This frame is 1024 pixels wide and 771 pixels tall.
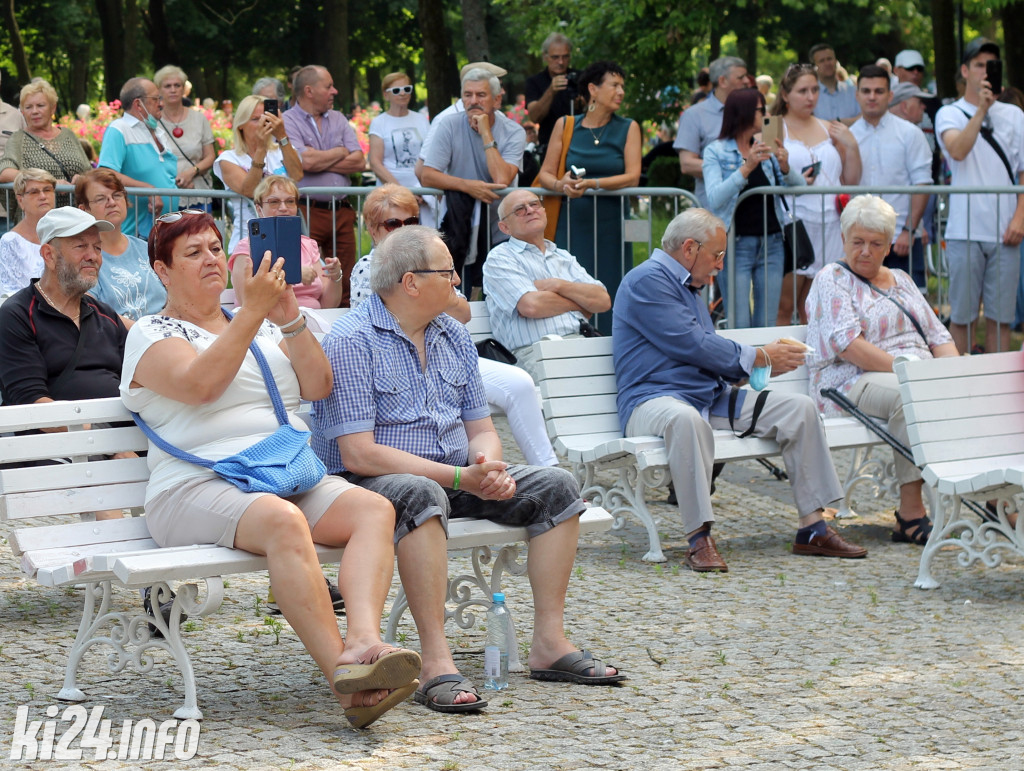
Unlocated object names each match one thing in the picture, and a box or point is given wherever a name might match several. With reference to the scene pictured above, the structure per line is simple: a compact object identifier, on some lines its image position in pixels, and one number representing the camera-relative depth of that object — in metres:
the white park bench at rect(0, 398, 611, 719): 8.09
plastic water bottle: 8.99
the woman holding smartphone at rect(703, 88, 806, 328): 17.39
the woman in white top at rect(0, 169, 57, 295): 13.89
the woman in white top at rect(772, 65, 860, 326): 18.26
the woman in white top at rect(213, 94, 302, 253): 16.62
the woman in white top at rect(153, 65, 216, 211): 19.64
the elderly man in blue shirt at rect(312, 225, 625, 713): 9.01
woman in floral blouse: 13.45
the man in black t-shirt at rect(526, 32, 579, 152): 20.57
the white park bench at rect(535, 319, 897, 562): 12.74
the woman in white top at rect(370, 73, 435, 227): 20.31
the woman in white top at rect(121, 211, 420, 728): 7.94
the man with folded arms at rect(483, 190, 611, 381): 14.53
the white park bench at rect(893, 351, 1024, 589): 11.49
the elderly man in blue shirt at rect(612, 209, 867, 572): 12.58
